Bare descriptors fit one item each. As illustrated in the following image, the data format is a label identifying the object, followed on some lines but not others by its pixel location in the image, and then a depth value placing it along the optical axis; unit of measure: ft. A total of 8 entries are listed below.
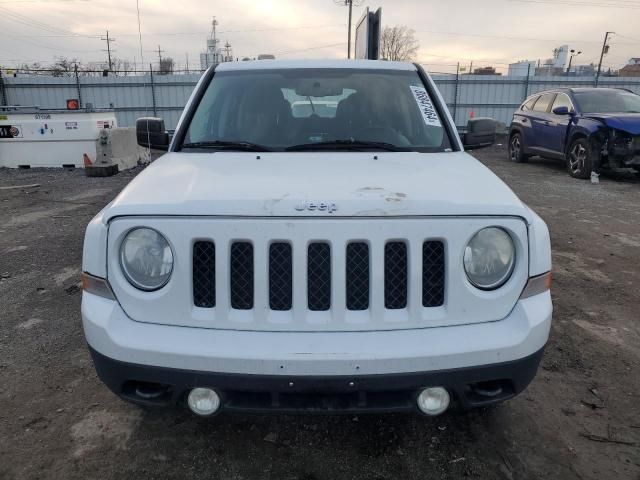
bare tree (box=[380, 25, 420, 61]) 155.02
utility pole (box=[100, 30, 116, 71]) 194.23
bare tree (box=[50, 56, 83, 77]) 76.02
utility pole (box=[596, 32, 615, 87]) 163.69
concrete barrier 36.01
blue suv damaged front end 30.12
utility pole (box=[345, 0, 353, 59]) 120.67
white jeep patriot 6.07
